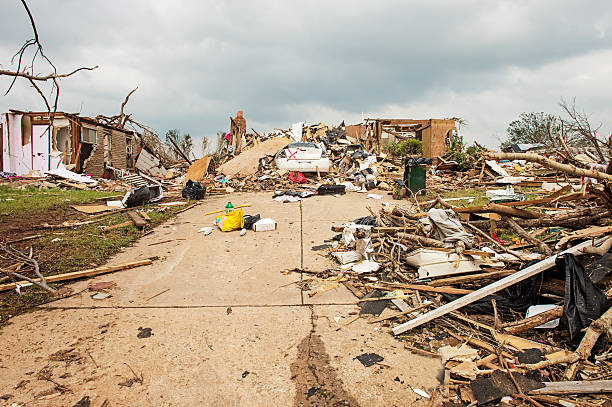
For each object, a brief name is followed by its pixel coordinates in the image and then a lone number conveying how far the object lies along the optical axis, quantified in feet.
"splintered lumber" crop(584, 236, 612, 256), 10.52
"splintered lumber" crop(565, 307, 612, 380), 8.10
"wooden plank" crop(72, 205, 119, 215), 28.74
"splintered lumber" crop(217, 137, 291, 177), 52.54
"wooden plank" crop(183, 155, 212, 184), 55.27
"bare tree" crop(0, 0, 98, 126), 7.72
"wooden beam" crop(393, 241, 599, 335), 10.35
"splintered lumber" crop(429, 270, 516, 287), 11.84
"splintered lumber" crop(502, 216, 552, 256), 12.34
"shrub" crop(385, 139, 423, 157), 65.62
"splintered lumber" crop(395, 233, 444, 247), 14.65
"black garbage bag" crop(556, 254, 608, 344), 8.90
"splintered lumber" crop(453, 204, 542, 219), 15.08
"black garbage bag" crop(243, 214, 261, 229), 23.56
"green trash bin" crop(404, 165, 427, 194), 33.96
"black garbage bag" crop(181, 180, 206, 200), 37.93
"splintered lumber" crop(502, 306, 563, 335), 9.56
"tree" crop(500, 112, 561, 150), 93.27
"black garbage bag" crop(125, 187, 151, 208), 31.30
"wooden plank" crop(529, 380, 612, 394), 7.11
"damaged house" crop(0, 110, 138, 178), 61.11
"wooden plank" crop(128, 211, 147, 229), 23.53
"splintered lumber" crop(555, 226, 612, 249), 11.82
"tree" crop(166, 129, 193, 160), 103.96
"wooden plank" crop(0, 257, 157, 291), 13.26
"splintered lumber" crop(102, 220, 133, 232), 22.49
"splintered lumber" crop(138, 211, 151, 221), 25.58
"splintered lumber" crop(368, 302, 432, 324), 10.89
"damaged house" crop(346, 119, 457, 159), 68.23
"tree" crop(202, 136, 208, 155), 96.12
